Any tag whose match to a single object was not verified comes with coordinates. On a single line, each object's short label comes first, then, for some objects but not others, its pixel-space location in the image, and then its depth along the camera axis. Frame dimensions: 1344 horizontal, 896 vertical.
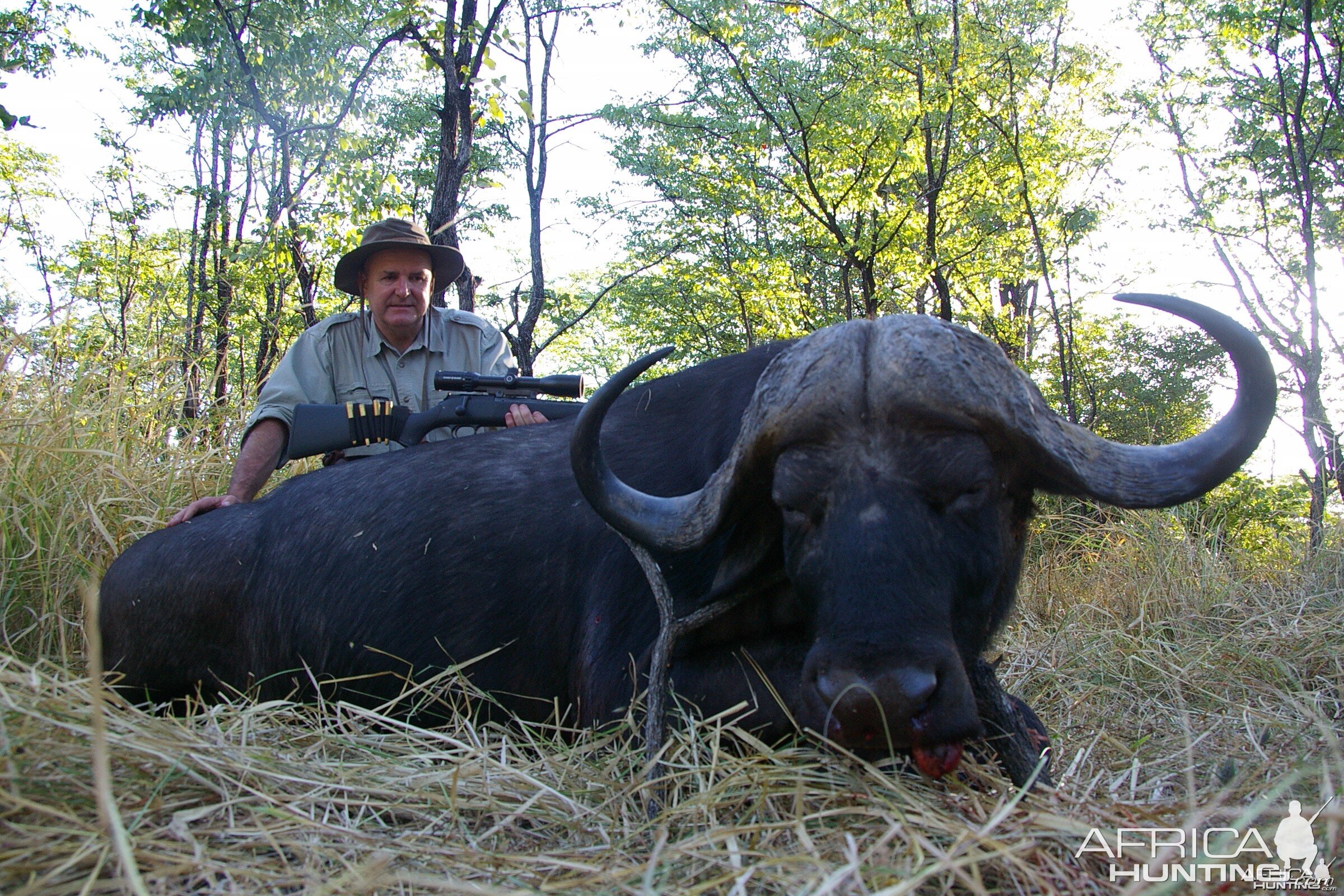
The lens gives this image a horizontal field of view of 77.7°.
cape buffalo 2.14
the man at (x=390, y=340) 5.61
